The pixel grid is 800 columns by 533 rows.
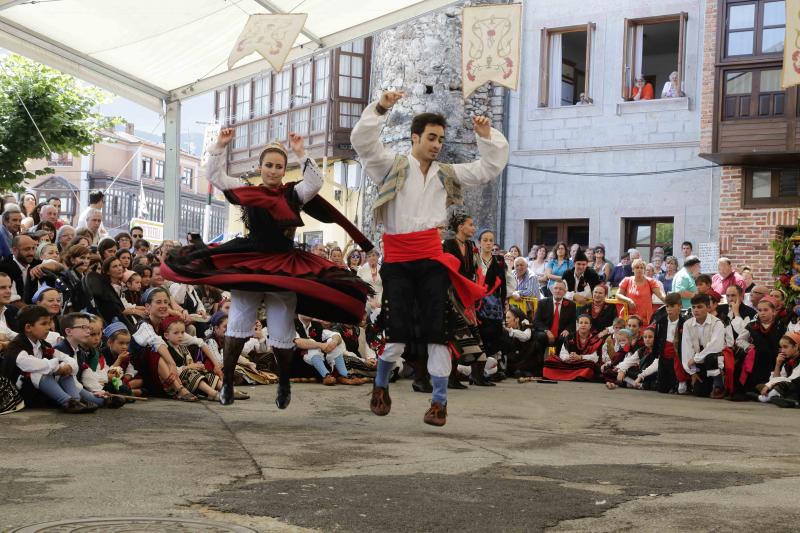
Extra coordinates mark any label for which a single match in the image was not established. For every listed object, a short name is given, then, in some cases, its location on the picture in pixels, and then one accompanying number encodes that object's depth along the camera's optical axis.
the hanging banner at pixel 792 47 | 13.33
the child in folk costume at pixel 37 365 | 7.07
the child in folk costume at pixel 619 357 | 12.95
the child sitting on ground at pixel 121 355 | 8.28
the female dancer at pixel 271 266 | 6.70
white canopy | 11.45
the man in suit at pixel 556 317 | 13.77
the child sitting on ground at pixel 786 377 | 10.51
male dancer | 6.66
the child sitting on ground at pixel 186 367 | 8.45
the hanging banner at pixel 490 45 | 15.95
